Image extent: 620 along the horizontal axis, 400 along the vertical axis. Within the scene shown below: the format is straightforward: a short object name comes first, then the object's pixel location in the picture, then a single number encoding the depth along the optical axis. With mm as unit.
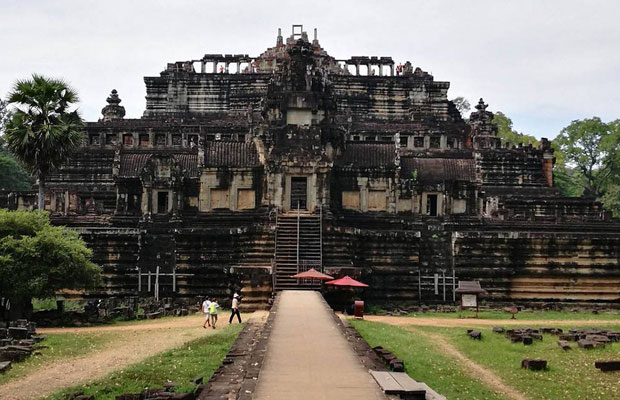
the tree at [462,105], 92688
